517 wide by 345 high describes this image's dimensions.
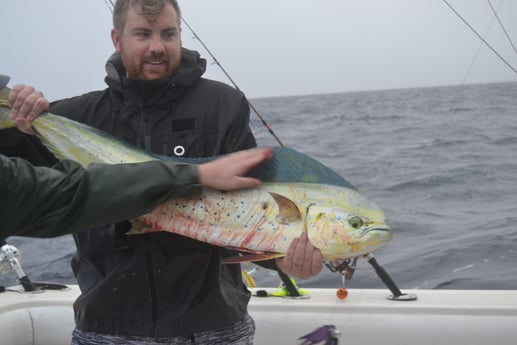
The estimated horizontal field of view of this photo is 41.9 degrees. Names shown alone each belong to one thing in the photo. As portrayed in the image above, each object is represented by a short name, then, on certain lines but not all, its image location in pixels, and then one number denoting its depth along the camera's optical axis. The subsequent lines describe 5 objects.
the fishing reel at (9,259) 4.39
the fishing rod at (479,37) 4.27
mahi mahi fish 2.11
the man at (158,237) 2.35
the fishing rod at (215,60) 4.14
